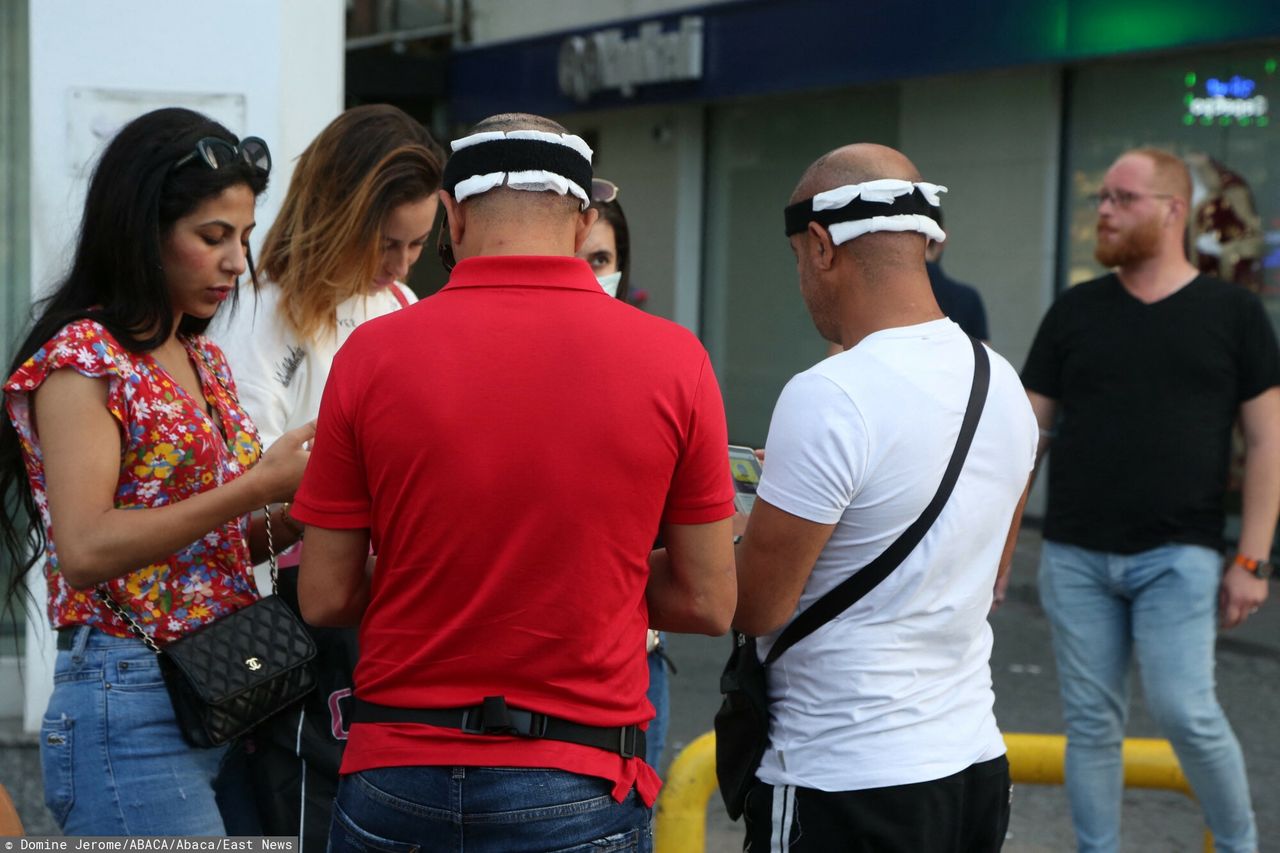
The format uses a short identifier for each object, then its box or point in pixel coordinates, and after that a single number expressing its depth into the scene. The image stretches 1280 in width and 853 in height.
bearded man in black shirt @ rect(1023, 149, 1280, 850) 3.93
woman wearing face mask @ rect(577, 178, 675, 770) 3.41
